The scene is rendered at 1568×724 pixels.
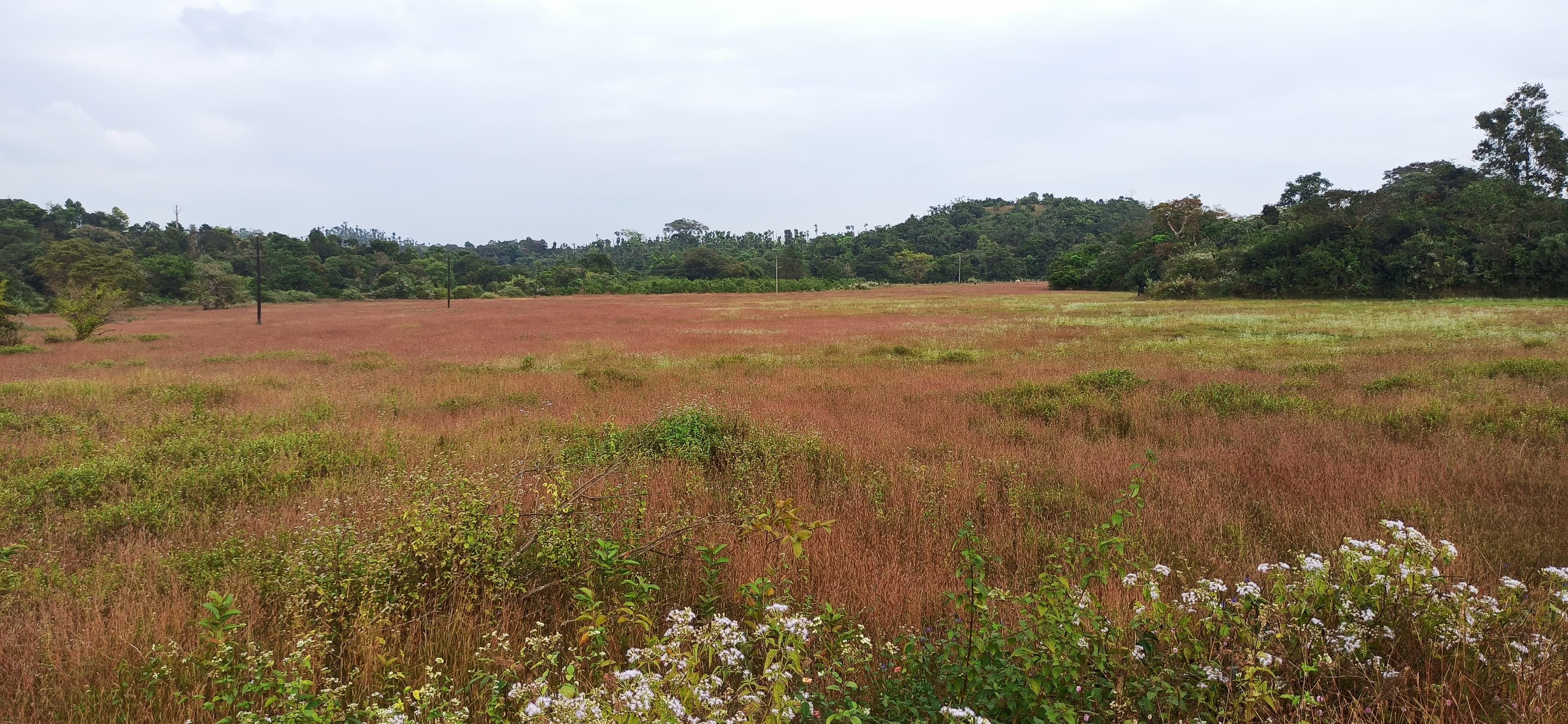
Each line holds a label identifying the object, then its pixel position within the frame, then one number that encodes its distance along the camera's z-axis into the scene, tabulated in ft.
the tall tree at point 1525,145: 150.82
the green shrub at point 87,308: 80.59
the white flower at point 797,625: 8.50
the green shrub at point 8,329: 69.82
